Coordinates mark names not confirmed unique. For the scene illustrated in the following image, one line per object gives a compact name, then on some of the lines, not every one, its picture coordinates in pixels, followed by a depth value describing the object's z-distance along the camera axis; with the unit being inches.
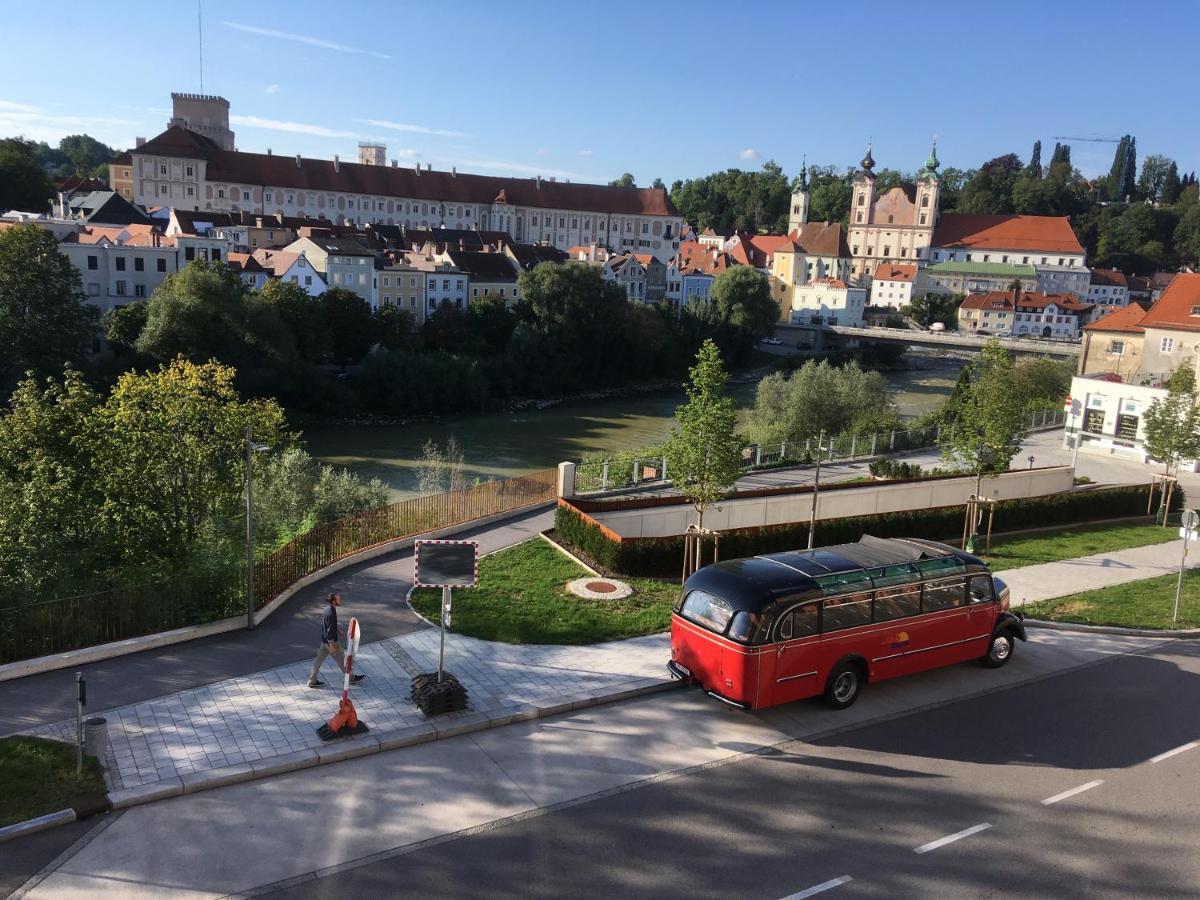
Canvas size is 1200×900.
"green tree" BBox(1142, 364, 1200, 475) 933.2
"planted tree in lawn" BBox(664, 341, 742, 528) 656.4
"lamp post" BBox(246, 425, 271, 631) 511.2
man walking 448.8
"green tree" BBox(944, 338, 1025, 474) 796.0
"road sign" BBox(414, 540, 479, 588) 453.1
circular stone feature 617.2
